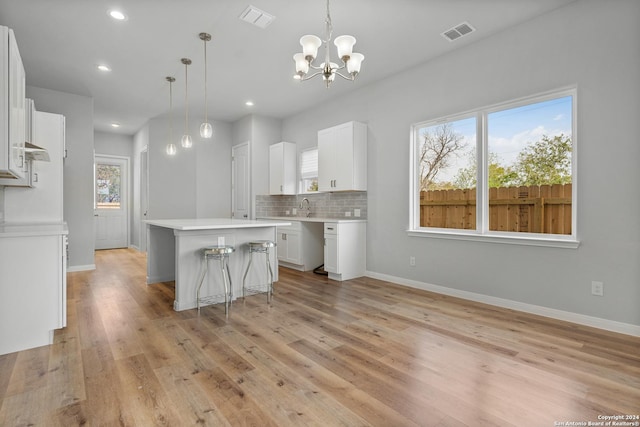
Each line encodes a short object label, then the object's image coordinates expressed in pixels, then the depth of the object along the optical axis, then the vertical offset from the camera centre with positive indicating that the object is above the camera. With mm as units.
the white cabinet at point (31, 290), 2358 -591
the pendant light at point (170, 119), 4375 +1875
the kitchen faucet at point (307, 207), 6098 +76
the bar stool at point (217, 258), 3266 -509
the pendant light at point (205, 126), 3499 +930
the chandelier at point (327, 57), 2502 +1213
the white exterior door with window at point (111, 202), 7953 +220
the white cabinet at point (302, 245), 5359 -572
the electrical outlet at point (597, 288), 2814 -669
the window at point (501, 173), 3121 +417
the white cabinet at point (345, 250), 4613 -555
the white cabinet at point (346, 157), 4758 +814
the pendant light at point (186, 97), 4027 +1888
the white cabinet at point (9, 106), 2066 +695
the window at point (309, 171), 6003 +751
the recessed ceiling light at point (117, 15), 3076 +1870
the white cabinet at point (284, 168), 6227 +823
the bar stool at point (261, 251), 3678 -454
